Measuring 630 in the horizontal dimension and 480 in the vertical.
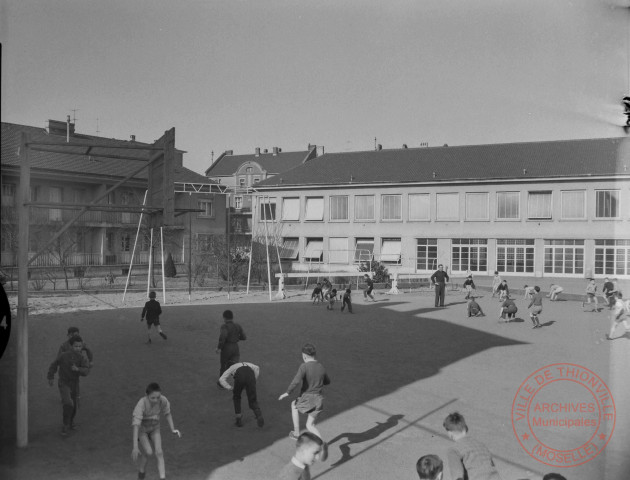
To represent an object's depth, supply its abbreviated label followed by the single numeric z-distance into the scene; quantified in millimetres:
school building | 37062
